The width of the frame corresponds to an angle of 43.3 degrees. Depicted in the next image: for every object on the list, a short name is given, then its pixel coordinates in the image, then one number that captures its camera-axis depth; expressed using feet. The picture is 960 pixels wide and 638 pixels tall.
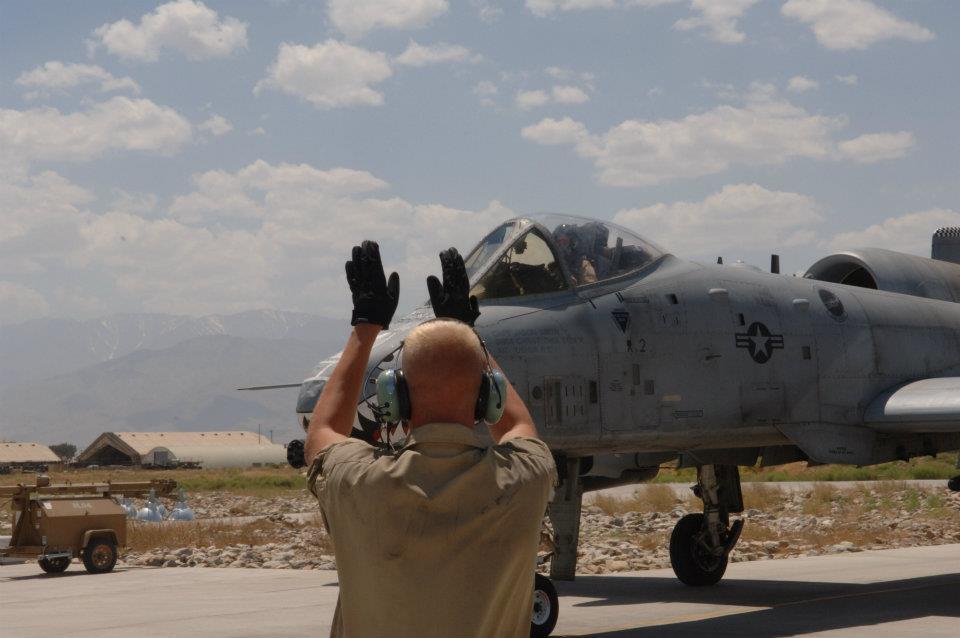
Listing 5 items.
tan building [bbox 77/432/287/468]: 438.40
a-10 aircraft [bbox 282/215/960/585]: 37.60
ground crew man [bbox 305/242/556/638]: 10.86
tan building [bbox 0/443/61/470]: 407.44
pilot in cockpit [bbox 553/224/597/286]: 39.17
